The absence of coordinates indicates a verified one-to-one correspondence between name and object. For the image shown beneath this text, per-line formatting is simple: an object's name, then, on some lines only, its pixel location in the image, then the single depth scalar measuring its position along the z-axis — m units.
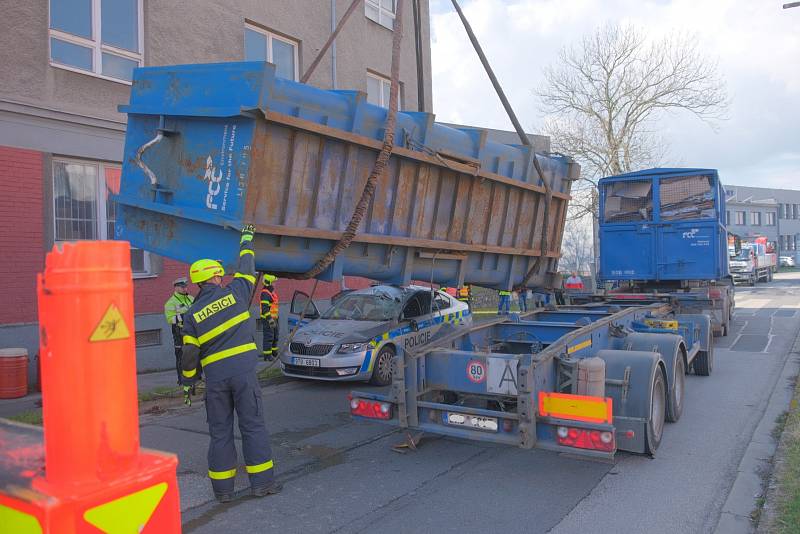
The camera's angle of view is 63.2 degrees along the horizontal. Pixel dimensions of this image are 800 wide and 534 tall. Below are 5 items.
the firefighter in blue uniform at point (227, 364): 4.96
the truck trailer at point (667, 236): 12.58
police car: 9.56
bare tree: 30.95
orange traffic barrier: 1.60
